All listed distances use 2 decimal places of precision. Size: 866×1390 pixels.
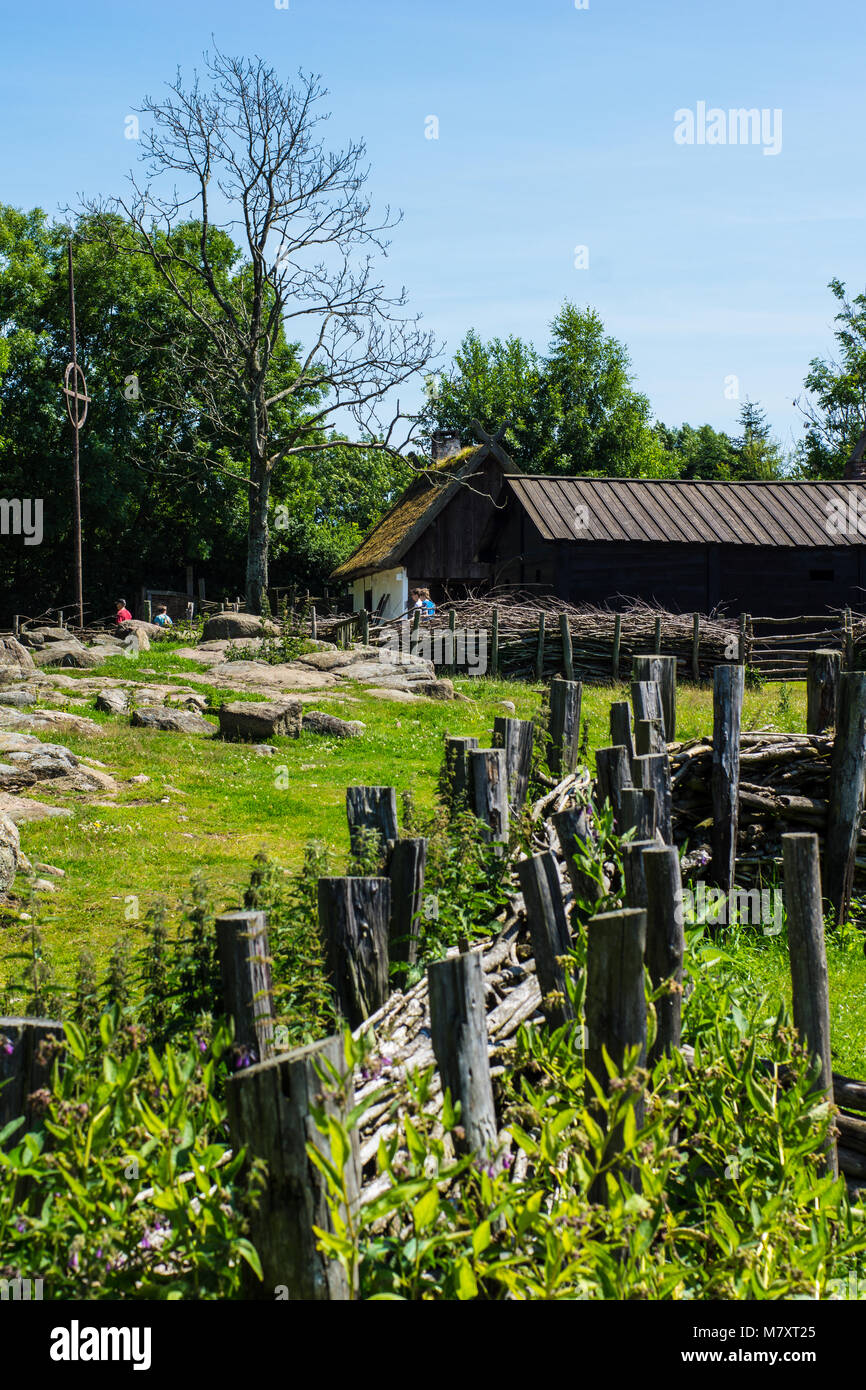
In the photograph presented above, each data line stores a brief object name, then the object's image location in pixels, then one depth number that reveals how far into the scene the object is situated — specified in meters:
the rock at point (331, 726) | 13.04
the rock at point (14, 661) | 14.89
